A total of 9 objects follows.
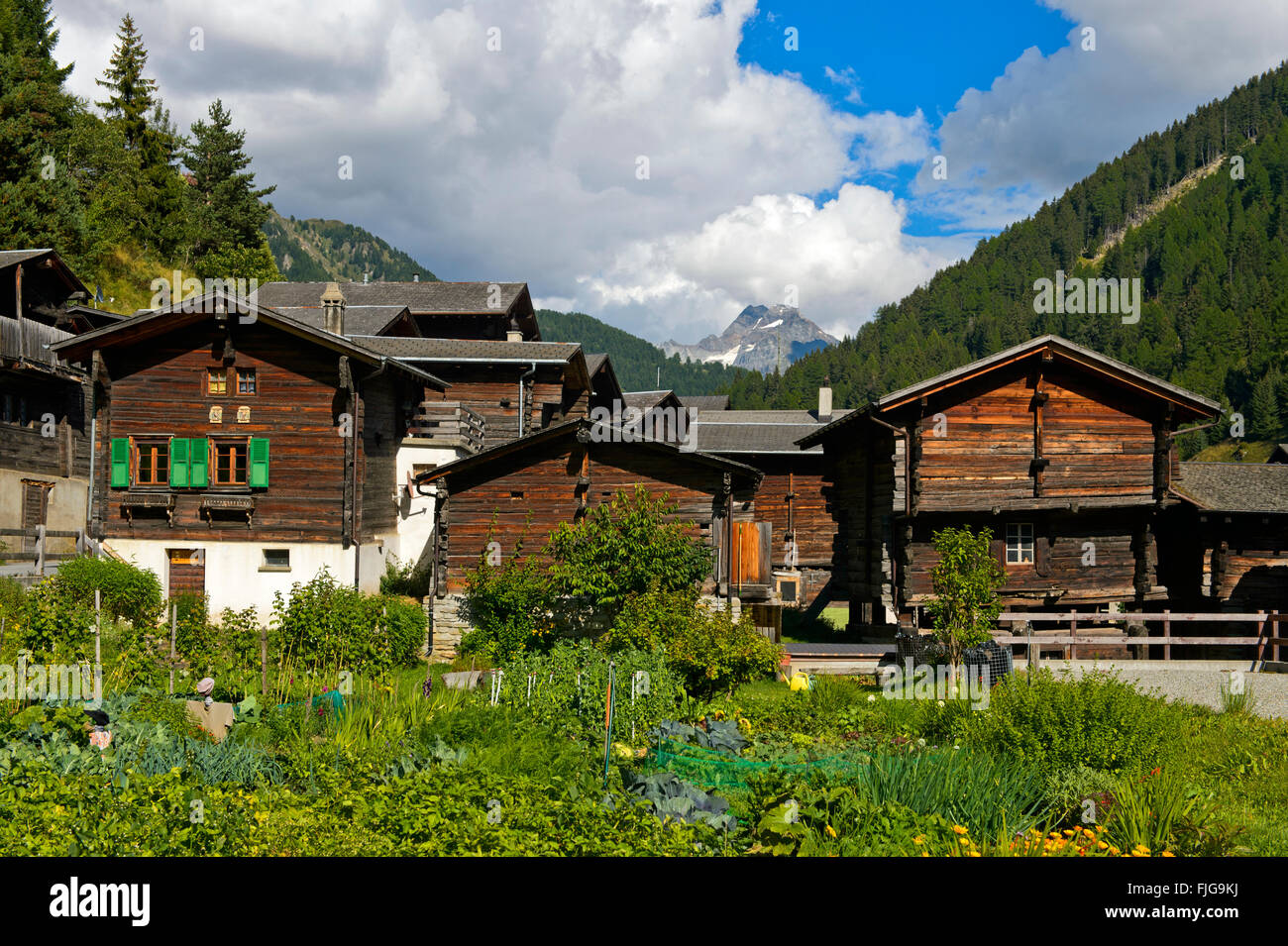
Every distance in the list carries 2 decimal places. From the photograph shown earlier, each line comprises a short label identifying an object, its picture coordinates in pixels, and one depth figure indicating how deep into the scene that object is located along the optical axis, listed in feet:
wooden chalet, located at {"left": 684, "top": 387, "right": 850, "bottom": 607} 129.90
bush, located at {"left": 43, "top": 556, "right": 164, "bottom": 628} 64.03
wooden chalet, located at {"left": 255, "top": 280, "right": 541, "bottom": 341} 145.59
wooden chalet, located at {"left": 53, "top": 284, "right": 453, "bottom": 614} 79.92
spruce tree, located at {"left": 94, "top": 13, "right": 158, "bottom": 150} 169.27
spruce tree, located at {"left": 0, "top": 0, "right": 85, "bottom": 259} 120.57
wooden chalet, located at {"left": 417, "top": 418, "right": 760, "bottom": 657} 72.74
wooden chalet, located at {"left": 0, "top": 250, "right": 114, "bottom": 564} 98.89
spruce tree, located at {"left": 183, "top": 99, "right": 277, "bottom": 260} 173.78
